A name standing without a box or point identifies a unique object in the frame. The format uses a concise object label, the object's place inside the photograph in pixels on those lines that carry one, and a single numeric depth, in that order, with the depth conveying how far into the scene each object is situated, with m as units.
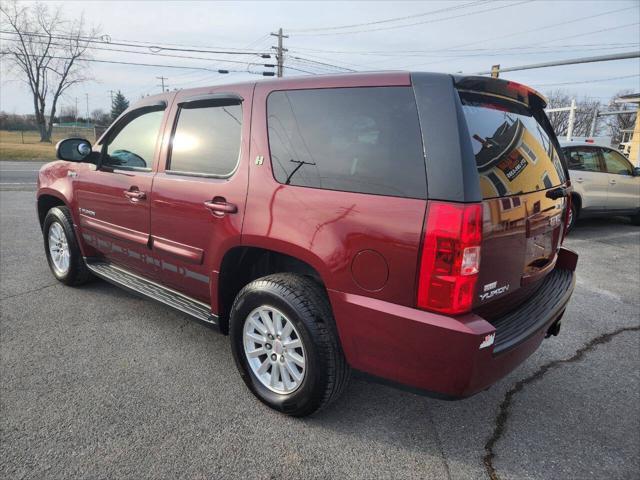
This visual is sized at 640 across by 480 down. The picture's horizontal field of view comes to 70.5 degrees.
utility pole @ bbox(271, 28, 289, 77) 37.97
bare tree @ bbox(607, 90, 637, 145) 59.39
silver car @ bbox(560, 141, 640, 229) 8.16
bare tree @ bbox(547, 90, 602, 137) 61.50
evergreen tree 79.36
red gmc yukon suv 1.96
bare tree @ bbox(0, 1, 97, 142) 41.94
